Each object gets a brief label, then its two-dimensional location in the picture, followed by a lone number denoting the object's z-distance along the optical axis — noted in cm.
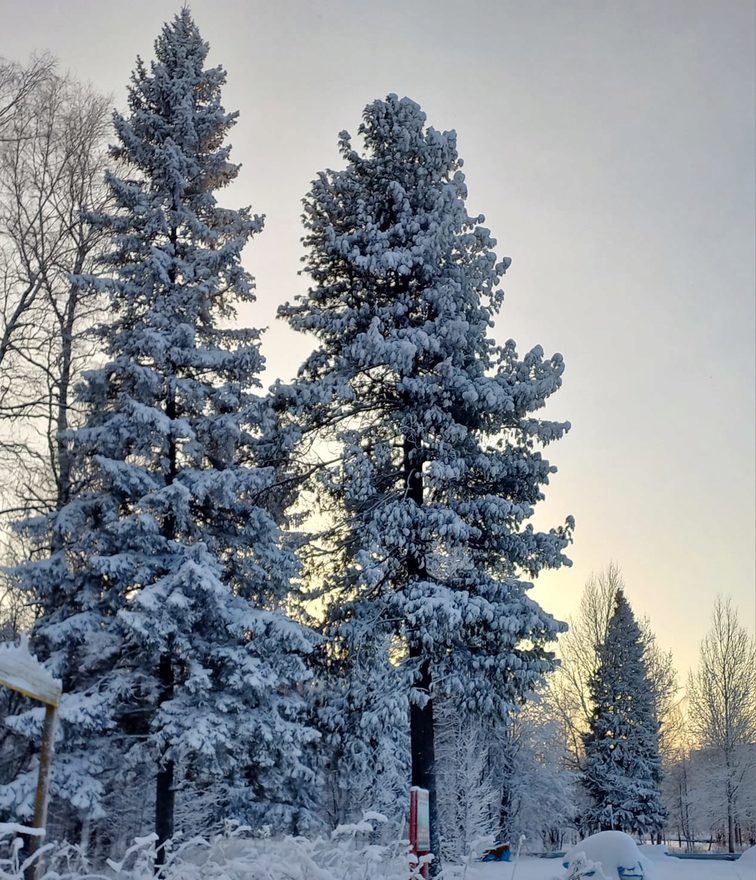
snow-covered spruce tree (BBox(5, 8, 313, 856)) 1349
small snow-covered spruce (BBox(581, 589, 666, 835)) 3844
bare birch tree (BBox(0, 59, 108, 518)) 1559
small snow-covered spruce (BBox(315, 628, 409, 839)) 1364
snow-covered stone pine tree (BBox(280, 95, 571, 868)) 1387
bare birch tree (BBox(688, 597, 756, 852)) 4091
